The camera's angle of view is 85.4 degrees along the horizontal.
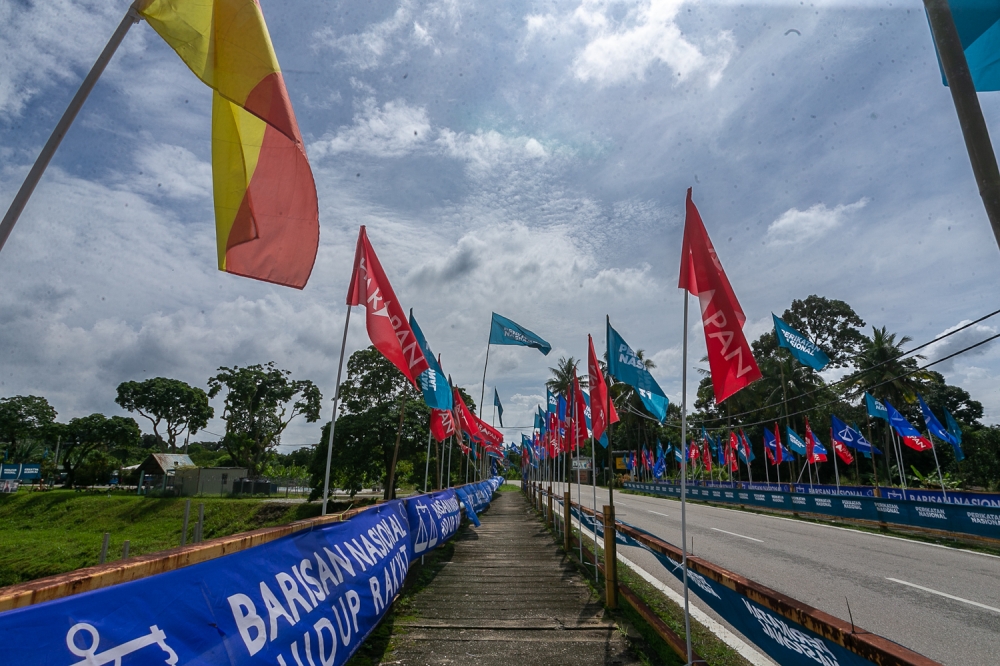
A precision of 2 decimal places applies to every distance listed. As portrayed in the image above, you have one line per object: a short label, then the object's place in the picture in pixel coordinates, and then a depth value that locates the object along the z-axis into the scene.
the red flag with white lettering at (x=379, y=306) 7.36
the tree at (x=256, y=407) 52.50
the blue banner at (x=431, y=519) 7.68
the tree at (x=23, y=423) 72.38
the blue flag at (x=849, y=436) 25.25
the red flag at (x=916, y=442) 21.83
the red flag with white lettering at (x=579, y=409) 12.13
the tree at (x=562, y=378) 62.13
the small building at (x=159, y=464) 53.12
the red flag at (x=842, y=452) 28.91
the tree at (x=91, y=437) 58.44
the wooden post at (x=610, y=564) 6.44
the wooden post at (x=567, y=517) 10.04
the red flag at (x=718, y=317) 4.75
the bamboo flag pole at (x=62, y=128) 2.96
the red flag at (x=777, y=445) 32.94
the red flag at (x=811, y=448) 28.70
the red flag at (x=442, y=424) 13.95
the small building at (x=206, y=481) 45.28
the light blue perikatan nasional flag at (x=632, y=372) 8.33
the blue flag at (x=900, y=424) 21.59
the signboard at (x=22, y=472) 62.44
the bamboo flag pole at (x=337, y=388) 5.27
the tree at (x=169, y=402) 70.44
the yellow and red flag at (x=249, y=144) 3.46
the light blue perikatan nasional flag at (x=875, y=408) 22.72
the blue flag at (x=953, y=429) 22.67
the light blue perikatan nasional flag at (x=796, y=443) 30.24
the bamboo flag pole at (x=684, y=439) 4.01
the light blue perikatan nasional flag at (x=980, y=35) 3.78
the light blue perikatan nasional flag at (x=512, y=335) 18.81
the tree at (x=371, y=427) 28.89
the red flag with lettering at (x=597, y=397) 10.34
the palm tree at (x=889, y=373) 37.47
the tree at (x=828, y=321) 47.78
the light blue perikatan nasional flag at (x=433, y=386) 10.49
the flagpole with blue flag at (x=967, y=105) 2.73
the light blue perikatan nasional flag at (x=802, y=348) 14.76
